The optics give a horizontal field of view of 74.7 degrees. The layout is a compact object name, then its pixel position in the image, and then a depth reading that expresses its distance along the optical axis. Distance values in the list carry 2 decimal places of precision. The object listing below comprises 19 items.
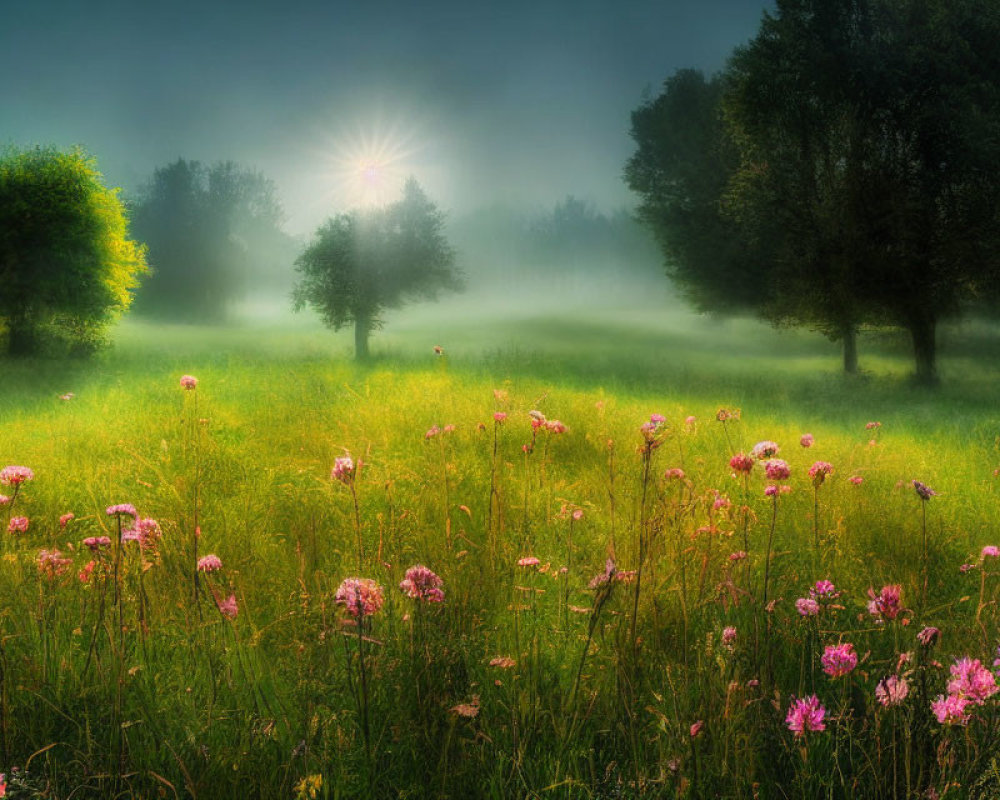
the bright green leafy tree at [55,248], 18.91
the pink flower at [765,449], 2.88
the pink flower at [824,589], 2.50
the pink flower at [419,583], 2.23
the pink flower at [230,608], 2.51
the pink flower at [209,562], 2.31
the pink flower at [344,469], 2.46
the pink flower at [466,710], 2.08
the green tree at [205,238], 61.34
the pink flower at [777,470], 2.67
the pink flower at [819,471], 2.78
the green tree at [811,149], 16.97
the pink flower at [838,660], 1.91
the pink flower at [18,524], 2.77
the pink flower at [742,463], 2.76
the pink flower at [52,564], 2.68
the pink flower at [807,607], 2.31
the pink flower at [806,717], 1.73
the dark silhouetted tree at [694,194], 24.73
